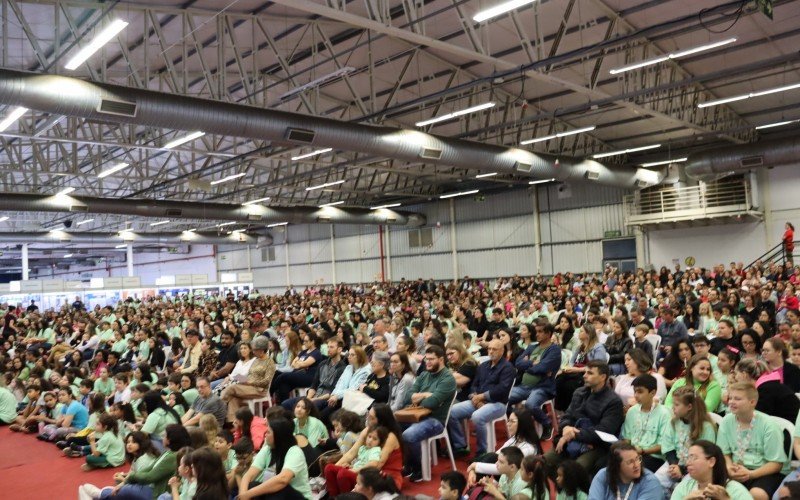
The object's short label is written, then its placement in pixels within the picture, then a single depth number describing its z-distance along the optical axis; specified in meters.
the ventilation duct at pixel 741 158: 15.75
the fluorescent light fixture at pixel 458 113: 11.62
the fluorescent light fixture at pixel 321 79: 9.83
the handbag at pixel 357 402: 6.31
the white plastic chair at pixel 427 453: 5.83
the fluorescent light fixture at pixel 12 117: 9.94
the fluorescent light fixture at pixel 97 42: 6.63
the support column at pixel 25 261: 34.71
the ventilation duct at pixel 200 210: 18.81
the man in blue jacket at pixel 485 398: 6.09
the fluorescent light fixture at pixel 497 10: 7.03
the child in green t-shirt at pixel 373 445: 5.04
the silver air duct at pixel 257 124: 8.71
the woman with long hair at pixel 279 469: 4.60
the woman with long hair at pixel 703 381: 4.94
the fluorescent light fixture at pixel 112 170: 15.89
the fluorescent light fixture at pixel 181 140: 12.23
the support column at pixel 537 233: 23.80
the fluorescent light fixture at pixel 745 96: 11.59
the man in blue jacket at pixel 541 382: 6.21
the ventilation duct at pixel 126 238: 30.34
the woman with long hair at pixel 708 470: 3.38
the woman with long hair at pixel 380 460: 4.97
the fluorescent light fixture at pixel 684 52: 9.23
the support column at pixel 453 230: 27.08
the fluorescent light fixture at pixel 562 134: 14.39
